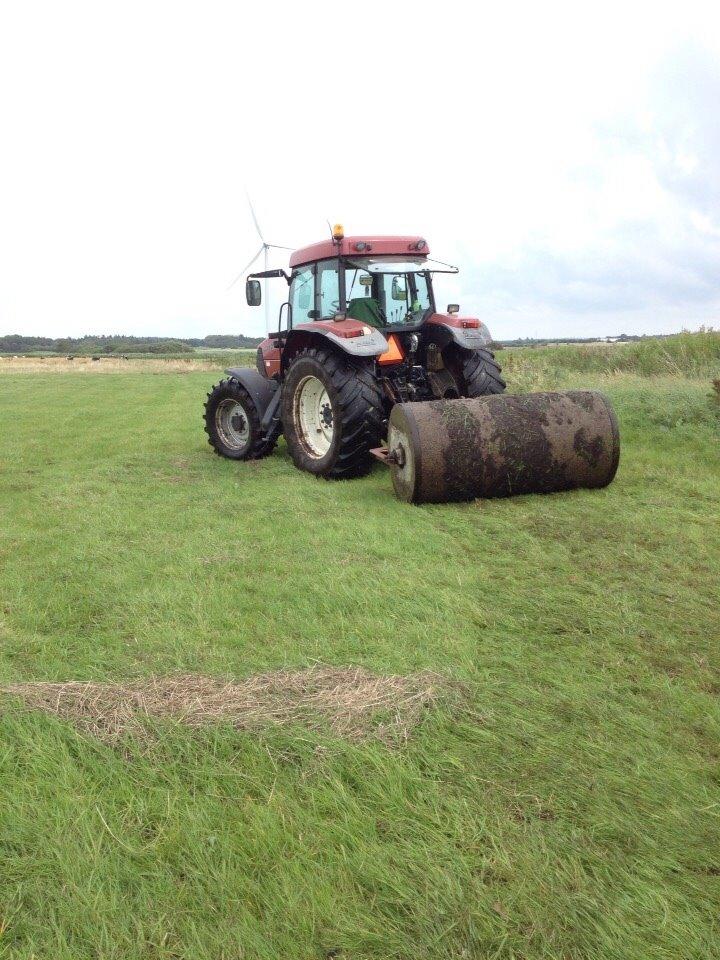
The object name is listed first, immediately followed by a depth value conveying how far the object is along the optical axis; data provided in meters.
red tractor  7.27
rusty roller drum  5.94
